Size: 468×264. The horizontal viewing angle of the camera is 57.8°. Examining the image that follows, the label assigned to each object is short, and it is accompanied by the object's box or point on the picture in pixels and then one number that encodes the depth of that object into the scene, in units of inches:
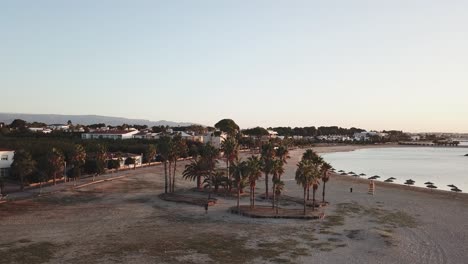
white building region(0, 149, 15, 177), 2738.7
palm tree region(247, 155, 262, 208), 2009.1
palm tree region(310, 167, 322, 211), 1929.1
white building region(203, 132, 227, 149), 6624.0
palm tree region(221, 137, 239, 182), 2650.1
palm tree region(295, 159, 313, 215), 1911.9
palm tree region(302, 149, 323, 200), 2150.7
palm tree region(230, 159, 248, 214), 2027.6
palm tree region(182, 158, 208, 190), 2546.8
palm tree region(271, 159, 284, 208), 2091.5
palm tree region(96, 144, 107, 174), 3144.7
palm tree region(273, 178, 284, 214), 1949.3
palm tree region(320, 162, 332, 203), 2127.2
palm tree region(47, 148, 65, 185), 2614.9
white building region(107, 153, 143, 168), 3654.8
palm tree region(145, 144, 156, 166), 4121.6
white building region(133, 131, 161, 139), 6502.0
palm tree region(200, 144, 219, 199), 2479.1
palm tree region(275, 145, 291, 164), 2539.6
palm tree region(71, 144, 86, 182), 2928.2
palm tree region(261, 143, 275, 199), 2138.2
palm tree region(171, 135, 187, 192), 2551.9
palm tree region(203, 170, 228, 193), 2454.4
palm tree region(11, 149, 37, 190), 2425.0
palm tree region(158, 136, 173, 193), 2506.2
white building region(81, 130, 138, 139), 6053.2
